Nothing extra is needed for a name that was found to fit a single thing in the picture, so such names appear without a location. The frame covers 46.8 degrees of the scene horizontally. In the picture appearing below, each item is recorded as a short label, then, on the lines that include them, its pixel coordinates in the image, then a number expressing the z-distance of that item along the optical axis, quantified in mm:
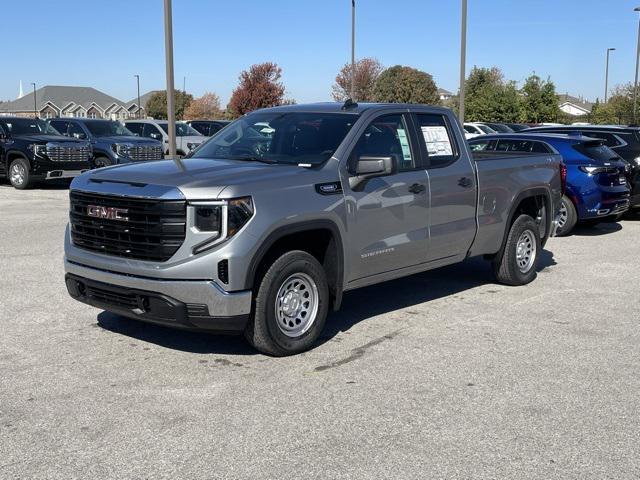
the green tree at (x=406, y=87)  82000
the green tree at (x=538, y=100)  51750
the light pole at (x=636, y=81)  43025
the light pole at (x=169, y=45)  14688
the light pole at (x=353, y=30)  32312
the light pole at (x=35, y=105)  107825
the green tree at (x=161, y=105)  108625
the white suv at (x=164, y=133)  24469
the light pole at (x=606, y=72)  64794
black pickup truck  18297
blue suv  11758
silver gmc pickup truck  5008
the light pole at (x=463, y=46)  22469
